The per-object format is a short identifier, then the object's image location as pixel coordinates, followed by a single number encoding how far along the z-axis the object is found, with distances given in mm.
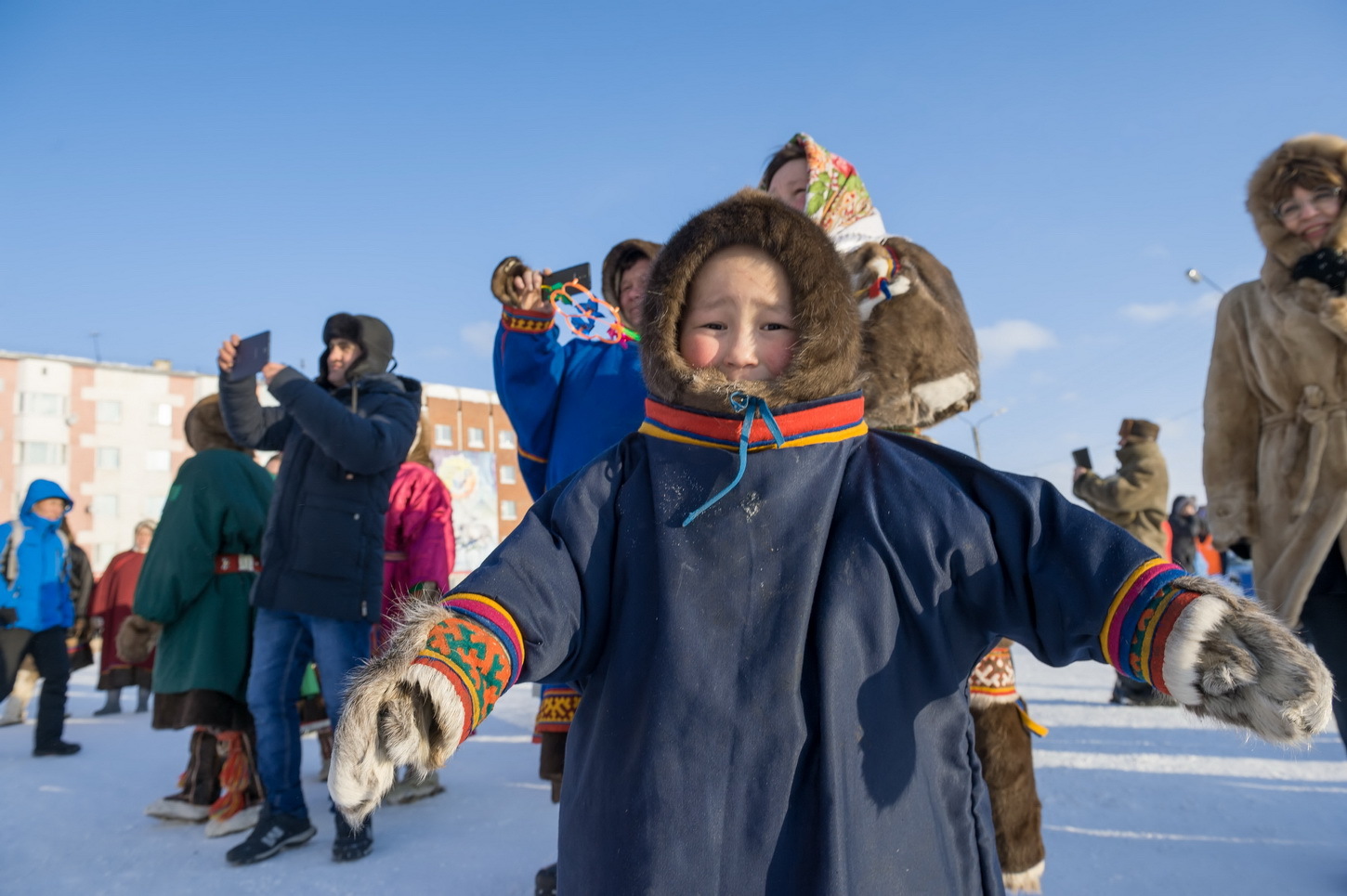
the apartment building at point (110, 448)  33719
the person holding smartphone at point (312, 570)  3119
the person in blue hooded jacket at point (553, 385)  2377
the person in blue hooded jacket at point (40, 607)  5348
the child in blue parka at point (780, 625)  1091
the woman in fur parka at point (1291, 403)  2701
